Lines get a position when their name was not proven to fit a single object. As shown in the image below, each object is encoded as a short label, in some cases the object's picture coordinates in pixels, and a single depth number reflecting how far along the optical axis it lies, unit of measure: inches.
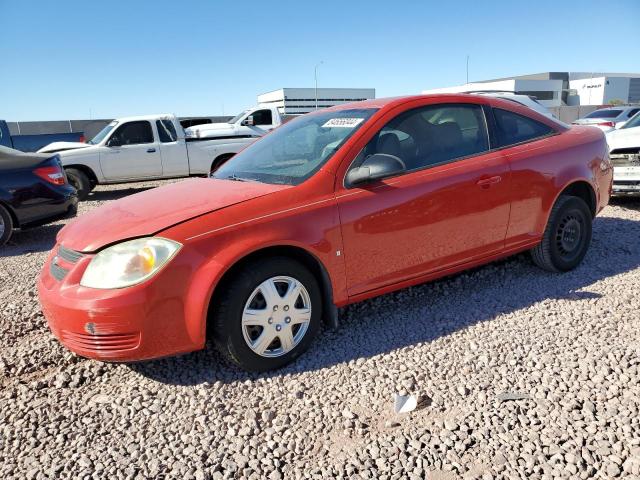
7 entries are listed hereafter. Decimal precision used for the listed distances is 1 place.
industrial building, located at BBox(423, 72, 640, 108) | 3262.8
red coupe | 107.0
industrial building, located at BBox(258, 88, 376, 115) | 3415.4
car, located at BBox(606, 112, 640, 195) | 269.6
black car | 254.1
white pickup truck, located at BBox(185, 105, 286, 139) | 476.4
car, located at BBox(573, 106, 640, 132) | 612.4
